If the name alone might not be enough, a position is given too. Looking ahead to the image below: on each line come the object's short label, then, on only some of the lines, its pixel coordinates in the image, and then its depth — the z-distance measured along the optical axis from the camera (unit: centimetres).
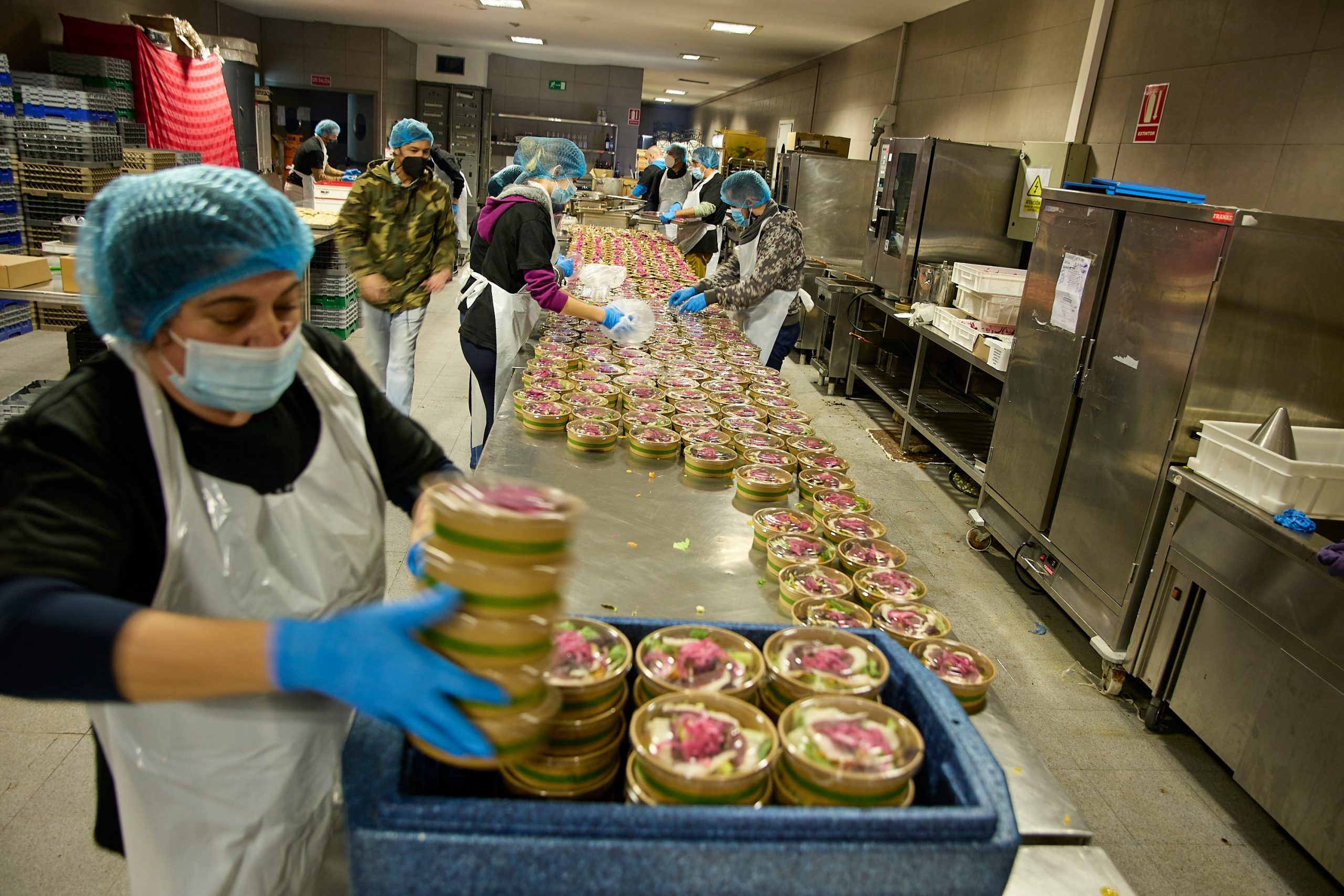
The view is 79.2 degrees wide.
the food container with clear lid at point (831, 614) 164
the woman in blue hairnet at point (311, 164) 916
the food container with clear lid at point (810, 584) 175
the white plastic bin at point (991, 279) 472
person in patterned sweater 462
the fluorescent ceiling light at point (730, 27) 962
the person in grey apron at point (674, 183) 975
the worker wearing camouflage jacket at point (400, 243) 420
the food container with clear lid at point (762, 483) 228
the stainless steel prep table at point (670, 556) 141
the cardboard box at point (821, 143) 898
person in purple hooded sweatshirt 355
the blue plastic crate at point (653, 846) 83
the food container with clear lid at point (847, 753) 93
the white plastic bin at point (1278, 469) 243
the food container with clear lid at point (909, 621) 164
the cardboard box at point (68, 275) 377
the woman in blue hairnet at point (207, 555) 80
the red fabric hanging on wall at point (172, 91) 758
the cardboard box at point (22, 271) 362
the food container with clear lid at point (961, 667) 150
